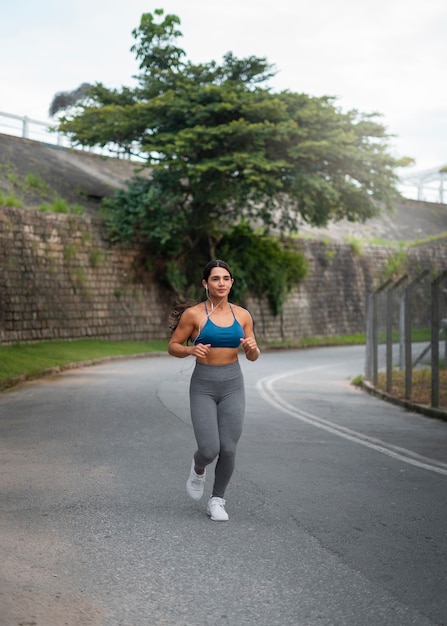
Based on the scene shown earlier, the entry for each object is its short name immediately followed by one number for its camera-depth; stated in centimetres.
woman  627
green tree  3006
